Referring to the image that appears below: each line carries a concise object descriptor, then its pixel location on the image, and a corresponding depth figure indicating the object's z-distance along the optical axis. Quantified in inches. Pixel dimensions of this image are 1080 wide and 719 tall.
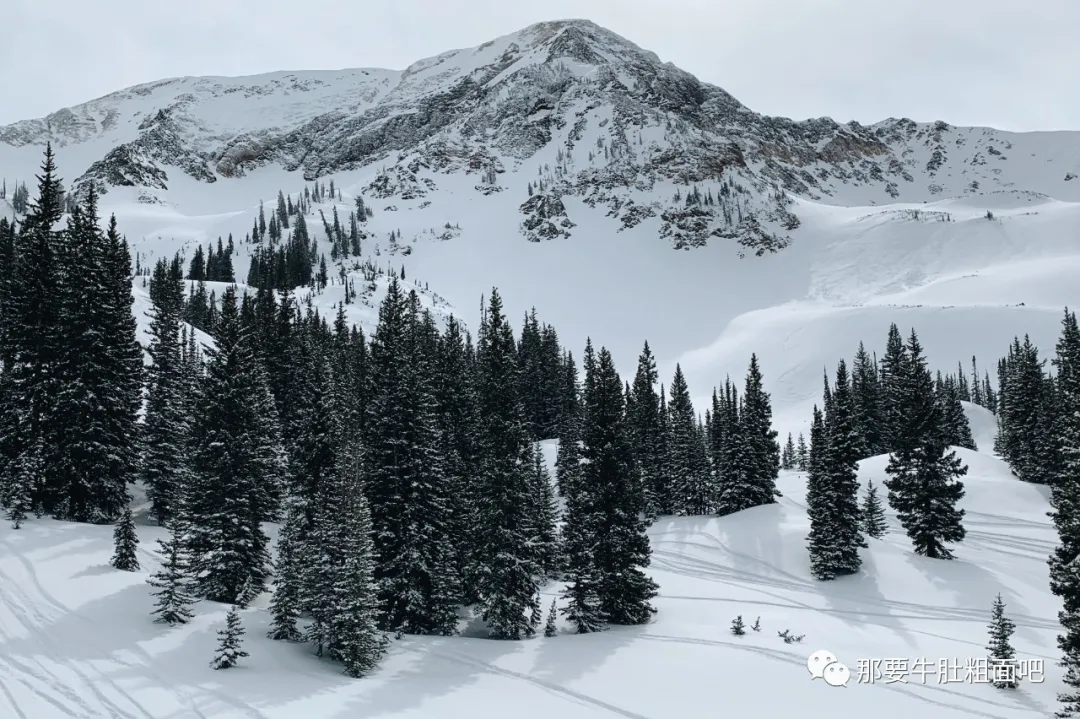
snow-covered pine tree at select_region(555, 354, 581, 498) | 1321.4
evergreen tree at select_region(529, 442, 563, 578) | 1560.0
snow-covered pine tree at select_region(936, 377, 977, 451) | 3269.2
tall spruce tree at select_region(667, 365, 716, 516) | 2496.3
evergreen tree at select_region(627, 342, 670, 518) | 2475.4
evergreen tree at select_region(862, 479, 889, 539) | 1924.3
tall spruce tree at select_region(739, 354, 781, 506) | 2268.7
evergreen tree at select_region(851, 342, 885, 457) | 3191.4
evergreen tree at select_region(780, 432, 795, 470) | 4023.1
